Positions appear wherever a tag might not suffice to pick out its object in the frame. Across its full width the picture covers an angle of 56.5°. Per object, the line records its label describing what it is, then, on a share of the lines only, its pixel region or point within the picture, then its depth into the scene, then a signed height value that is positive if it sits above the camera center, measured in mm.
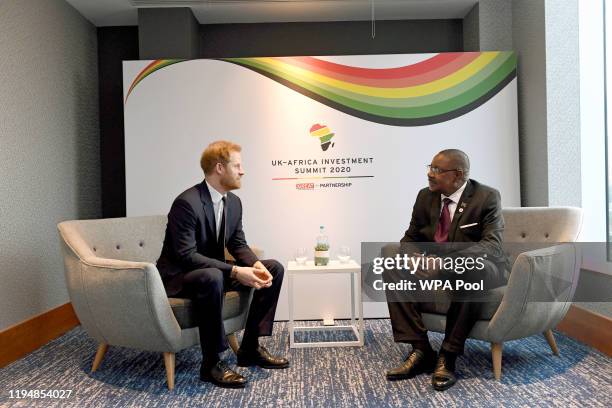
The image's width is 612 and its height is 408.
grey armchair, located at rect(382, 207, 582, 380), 2879 -509
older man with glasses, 2975 -252
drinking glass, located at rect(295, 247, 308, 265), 3990 -408
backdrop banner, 4539 +505
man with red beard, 2979 -370
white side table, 3703 -532
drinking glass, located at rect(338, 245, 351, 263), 4004 -407
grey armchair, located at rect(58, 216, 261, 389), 2854 -549
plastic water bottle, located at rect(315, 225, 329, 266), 3848 -378
